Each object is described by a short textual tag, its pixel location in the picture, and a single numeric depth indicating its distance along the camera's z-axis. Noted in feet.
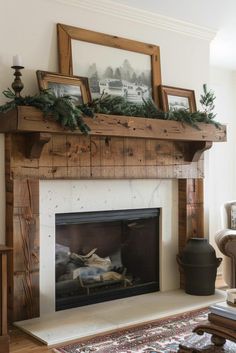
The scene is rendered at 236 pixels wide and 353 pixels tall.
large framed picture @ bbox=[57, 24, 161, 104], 11.86
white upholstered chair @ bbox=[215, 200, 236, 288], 13.56
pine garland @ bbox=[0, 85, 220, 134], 10.27
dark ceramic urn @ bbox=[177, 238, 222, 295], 13.41
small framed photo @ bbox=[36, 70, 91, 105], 11.15
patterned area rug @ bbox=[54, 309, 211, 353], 9.53
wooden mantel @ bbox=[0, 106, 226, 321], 10.83
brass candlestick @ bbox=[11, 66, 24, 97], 10.56
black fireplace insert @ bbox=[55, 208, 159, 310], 12.43
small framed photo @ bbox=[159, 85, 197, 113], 13.46
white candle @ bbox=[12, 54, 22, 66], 10.43
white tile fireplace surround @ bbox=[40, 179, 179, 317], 11.75
